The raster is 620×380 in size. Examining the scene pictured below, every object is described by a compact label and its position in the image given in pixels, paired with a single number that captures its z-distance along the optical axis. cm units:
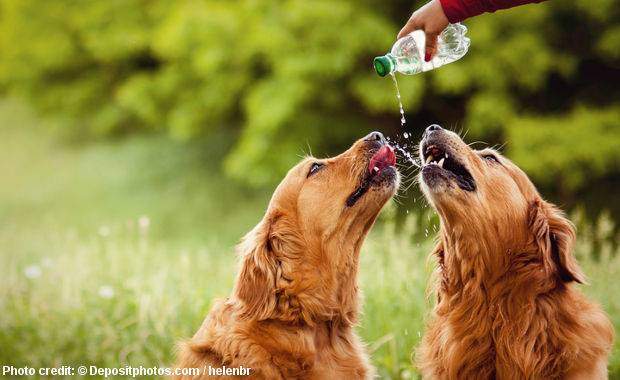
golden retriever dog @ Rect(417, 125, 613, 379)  665
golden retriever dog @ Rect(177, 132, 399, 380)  650
